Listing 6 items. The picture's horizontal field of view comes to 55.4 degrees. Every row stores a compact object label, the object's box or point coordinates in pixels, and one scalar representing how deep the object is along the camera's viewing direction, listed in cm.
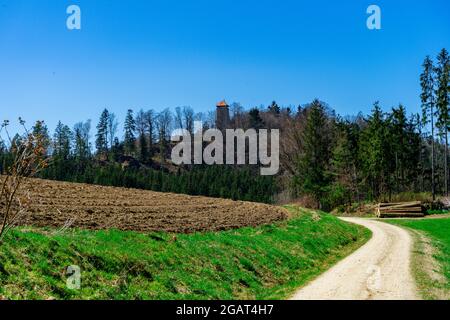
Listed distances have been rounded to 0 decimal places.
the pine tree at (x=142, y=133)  13062
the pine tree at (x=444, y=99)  6212
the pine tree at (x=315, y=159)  6819
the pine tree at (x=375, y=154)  6331
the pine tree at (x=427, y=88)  6494
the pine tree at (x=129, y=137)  13445
